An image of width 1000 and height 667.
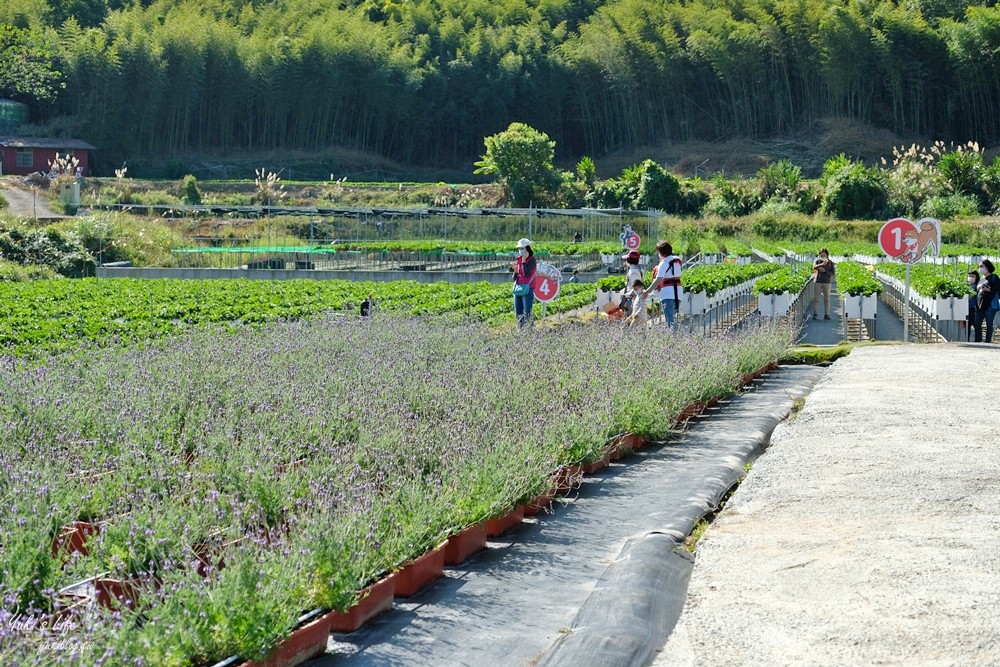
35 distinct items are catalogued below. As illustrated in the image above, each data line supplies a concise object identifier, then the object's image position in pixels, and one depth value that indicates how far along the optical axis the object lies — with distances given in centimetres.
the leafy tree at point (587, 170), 7394
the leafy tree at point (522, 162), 7144
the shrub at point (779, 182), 6944
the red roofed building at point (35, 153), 7756
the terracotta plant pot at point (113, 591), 498
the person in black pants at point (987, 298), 2094
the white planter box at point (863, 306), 2273
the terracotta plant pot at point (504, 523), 696
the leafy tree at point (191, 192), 6762
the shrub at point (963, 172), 6631
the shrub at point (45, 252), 3959
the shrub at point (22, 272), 3469
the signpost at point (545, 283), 1753
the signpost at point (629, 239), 3794
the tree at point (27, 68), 8325
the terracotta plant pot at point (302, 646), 464
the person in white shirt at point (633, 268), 1746
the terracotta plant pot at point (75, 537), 555
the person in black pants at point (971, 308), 2203
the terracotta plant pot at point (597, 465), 878
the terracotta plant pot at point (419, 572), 582
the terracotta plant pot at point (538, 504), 753
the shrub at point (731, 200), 6875
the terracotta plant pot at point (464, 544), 641
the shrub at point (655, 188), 6731
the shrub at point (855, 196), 6519
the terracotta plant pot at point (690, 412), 1136
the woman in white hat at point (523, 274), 1836
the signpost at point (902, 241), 1895
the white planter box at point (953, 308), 2172
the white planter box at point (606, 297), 2516
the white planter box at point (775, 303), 2328
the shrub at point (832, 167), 6888
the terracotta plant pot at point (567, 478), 796
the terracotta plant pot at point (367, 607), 529
